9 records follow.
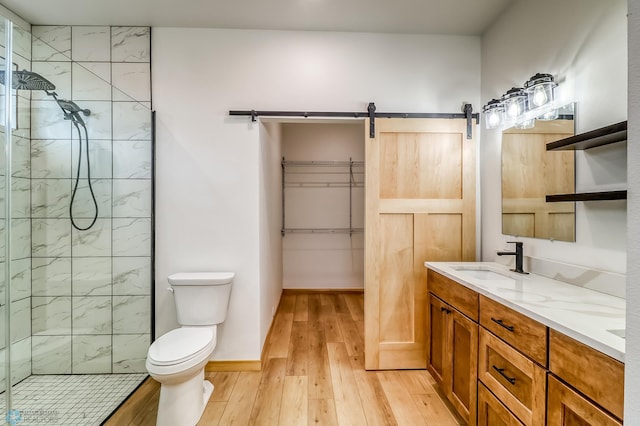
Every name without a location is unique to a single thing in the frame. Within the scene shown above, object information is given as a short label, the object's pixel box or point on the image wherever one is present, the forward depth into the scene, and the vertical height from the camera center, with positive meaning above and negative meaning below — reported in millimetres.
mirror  1600 +208
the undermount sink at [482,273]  1759 -410
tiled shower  1903 +6
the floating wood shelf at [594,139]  1215 +353
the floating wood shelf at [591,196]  1215 +78
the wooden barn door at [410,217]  2314 -41
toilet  1630 -839
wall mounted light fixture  1661 +693
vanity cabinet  905 -651
